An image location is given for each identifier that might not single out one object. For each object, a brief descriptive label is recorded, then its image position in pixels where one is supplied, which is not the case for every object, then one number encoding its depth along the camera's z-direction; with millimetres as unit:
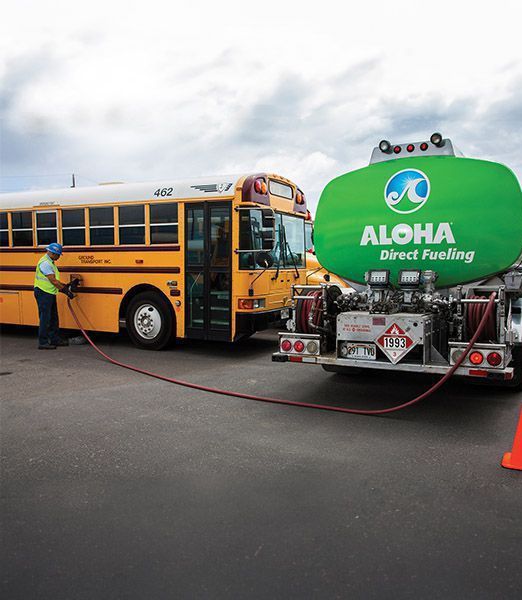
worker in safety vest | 9898
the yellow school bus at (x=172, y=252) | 8781
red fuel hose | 5078
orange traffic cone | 4180
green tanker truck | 5344
